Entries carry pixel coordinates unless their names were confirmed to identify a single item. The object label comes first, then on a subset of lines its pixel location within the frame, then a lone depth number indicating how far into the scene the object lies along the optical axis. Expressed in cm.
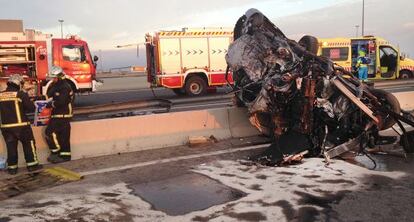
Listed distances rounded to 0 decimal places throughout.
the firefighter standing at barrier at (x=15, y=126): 684
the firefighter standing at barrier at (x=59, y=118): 729
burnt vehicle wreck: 688
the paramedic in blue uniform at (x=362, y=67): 2031
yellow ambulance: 2386
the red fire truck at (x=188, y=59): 1900
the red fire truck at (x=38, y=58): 1530
